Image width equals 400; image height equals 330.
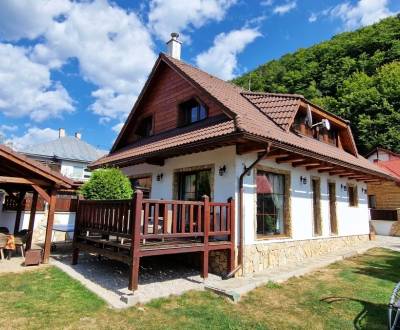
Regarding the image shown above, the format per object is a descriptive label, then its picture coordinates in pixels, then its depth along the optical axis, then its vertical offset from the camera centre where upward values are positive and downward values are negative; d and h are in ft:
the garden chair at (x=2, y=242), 25.67 -2.61
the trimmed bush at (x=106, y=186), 27.84 +2.51
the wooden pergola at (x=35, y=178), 24.35 +2.91
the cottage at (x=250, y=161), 24.20 +5.33
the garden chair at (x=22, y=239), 27.02 -2.45
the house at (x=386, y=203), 60.37 +3.33
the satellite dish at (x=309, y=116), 34.12 +11.40
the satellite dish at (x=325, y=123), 35.95 +11.18
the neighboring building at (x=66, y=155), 87.22 +17.02
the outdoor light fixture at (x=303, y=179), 30.94 +3.83
